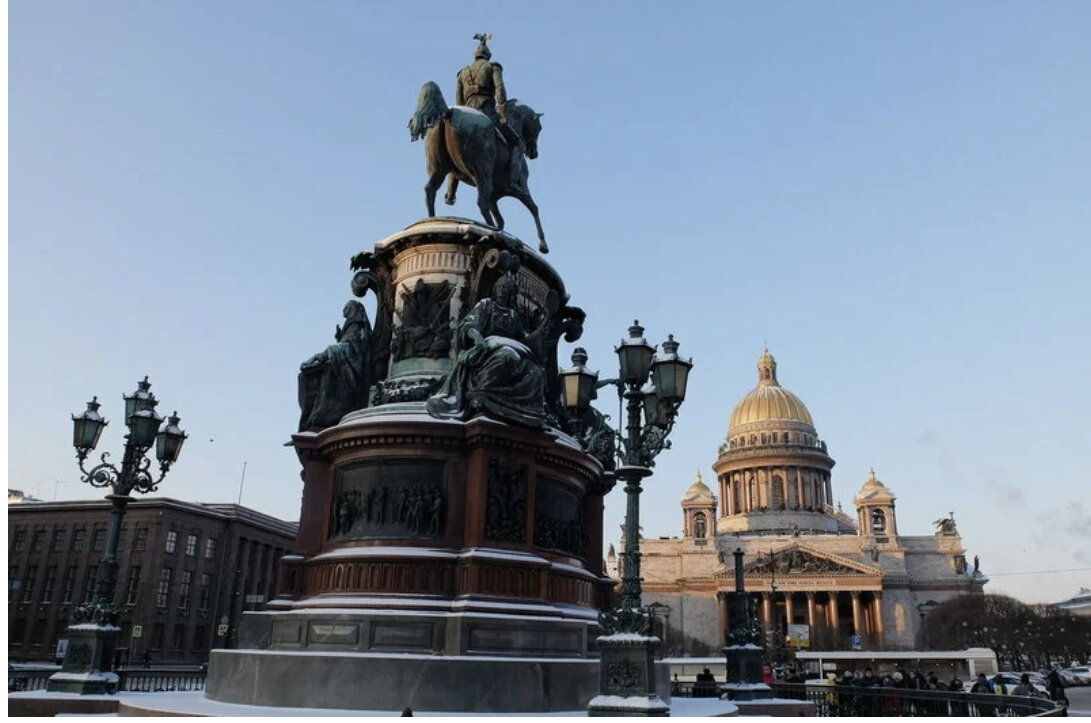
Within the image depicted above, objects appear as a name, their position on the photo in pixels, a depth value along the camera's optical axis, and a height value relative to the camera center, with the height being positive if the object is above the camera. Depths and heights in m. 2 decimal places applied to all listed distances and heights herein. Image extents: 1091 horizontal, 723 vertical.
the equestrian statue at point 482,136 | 19.50 +11.08
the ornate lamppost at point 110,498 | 14.69 +2.41
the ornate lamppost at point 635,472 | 9.99 +2.17
